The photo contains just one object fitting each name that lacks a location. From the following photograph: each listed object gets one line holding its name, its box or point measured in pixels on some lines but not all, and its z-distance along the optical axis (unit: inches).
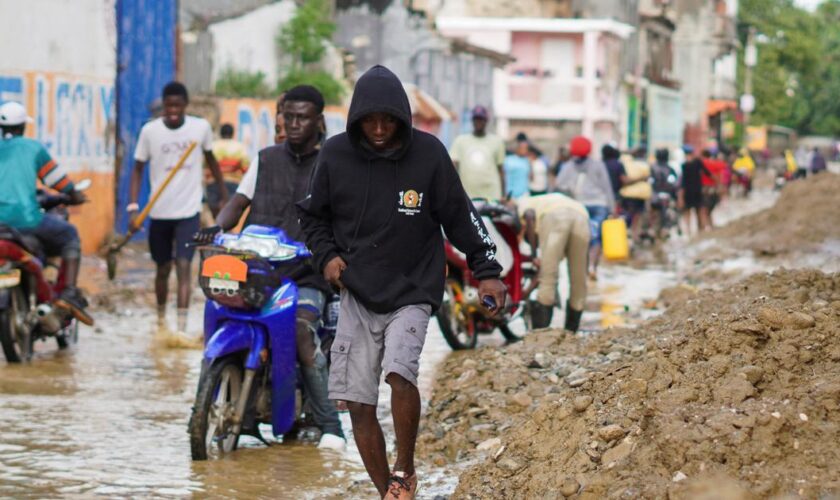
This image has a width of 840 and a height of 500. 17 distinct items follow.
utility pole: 3110.2
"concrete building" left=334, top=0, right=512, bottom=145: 1488.7
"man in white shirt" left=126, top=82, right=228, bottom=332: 466.9
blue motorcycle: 290.8
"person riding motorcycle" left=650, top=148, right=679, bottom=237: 1034.1
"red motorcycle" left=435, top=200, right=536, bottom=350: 460.8
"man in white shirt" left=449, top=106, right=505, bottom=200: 593.3
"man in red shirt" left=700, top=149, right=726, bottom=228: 1140.5
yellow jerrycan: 681.0
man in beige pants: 469.1
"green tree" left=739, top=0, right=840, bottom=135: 3592.5
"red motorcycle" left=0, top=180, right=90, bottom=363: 399.2
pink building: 2162.9
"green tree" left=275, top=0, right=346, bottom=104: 1051.3
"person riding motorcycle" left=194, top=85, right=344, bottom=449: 311.6
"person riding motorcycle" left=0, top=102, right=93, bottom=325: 405.1
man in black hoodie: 235.3
